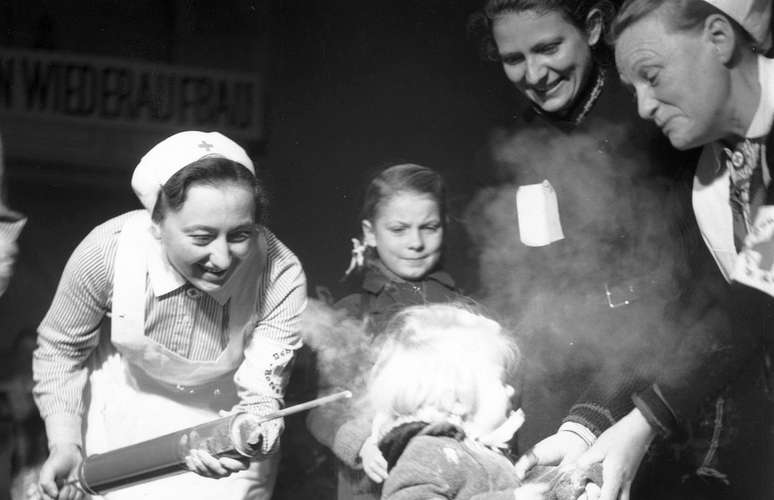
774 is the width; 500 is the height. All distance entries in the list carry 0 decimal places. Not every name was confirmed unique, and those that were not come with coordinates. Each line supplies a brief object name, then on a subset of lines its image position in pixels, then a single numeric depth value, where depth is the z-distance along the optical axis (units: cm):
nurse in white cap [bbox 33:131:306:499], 274
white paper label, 297
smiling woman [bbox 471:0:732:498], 289
